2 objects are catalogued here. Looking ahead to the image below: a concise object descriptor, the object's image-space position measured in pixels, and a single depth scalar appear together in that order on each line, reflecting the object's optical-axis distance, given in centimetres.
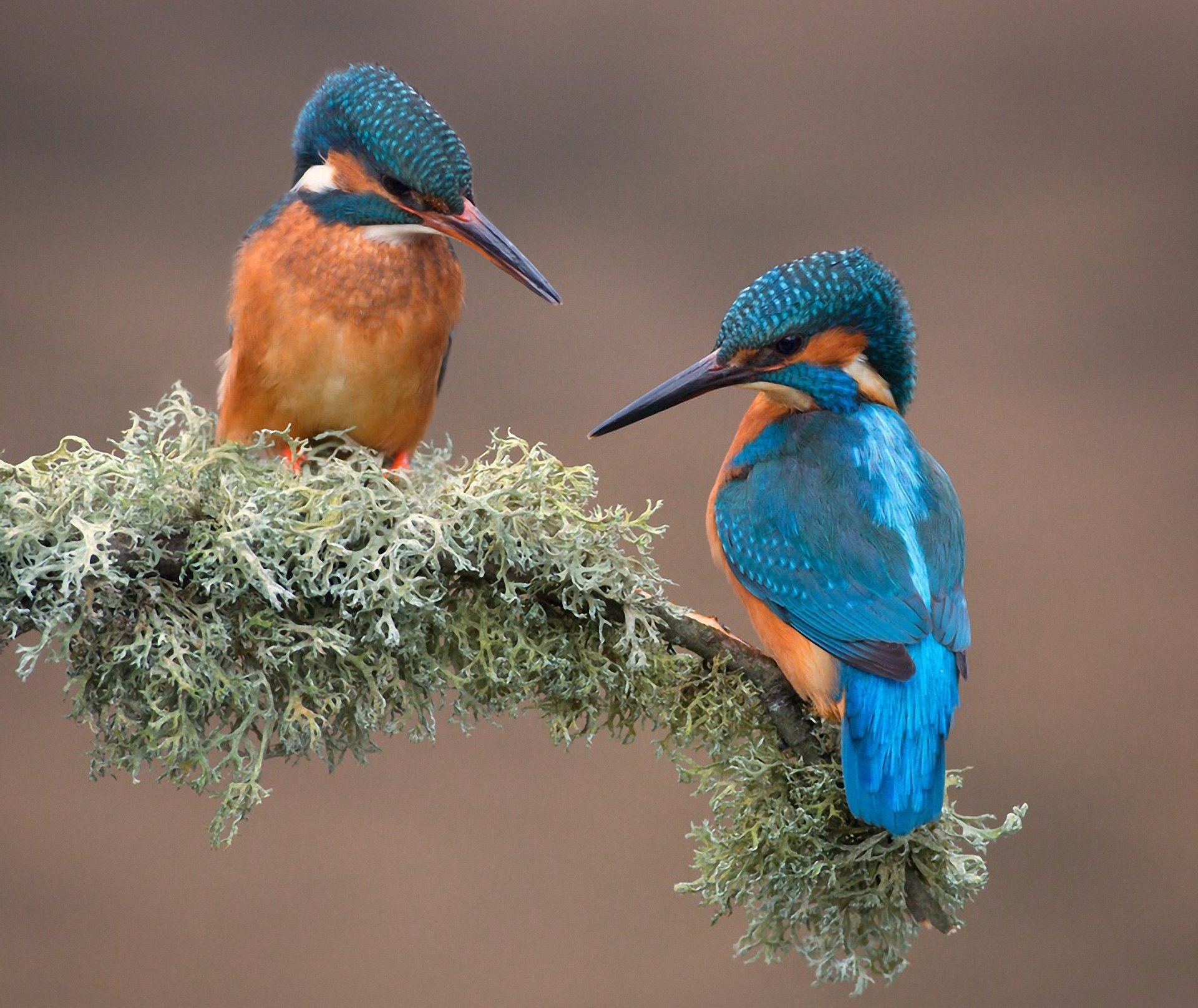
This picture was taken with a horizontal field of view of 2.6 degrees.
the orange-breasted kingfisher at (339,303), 617
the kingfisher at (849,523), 613
